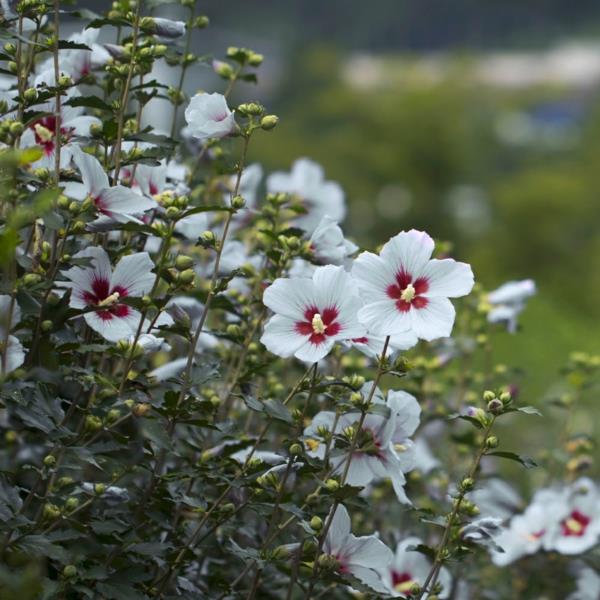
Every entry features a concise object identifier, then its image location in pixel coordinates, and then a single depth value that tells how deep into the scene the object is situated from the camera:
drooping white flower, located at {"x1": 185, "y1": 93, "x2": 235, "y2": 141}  2.58
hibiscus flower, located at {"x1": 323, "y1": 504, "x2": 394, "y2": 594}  2.61
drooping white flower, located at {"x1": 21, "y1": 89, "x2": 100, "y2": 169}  2.64
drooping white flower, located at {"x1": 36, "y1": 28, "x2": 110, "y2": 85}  2.70
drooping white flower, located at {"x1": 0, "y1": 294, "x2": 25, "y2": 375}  2.47
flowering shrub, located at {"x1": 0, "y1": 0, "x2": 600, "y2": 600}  2.53
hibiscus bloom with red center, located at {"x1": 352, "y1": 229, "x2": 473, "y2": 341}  2.52
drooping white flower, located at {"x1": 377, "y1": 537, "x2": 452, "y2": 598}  2.87
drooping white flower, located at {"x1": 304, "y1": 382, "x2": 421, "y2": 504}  2.61
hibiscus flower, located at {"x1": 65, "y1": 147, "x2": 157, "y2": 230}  2.55
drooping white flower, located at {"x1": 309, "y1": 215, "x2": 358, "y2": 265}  2.63
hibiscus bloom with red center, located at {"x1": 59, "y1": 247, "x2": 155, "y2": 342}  2.56
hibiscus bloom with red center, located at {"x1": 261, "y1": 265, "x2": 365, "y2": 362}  2.55
